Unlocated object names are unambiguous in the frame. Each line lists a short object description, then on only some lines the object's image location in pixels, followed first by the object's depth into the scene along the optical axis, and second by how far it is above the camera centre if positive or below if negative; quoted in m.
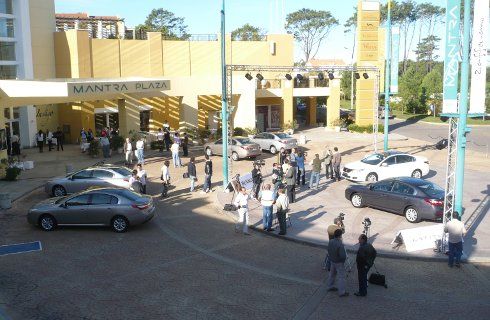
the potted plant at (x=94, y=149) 31.72 -3.41
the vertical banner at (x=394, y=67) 34.32 +1.42
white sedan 24.14 -3.69
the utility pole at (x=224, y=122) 22.47 -1.36
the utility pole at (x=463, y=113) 14.23 -0.72
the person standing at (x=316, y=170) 22.61 -3.50
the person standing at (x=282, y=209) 15.71 -3.59
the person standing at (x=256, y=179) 21.11 -3.60
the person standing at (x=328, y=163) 25.04 -3.54
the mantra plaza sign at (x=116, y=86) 25.98 +0.34
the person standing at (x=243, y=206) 16.27 -3.62
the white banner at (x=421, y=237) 14.58 -4.18
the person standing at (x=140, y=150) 28.36 -3.15
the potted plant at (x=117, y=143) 33.34 -3.26
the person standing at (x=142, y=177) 21.27 -3.44
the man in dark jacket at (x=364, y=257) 11.23 -3.63
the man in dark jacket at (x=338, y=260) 11.26 -3.70
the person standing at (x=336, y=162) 24.64 -3.46
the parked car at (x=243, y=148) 30.80 -3.43
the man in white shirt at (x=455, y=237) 12.99 -3.73
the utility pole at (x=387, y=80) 31.98 +0.54
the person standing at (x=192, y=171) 22.33 -3.41
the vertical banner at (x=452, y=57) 14.66 +0.87
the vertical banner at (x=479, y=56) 14.30 +0.86
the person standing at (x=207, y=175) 22.20 -3.59
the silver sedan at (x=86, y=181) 21.27 -3.60
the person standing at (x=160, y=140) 35.16 -3.26
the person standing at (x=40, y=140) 34.17 -3.05
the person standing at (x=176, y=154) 28.00 -3.40
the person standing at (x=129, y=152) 28.39 -3.26
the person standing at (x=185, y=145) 32.41 -3.34
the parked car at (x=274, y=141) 33.58 -3.33
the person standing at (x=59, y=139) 35.48 -3.11
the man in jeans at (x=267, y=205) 16.06 -3.56
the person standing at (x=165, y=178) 21.75 -3.62
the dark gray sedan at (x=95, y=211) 16.39 -3.72
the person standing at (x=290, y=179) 19.94 -3.43
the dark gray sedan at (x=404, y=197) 17.17 -3.77
